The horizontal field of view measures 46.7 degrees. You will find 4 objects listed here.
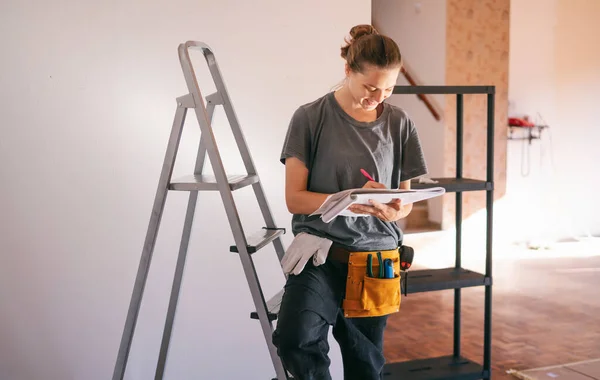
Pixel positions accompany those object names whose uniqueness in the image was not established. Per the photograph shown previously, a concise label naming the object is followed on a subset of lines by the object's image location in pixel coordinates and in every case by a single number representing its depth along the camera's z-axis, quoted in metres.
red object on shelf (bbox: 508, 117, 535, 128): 7.82
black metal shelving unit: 3.15
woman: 2.07
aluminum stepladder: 2.31
